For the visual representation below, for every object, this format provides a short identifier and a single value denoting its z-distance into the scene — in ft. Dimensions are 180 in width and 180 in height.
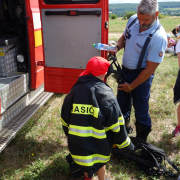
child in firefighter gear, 6.71
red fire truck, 9.65
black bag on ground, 9.09
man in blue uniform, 8.14
